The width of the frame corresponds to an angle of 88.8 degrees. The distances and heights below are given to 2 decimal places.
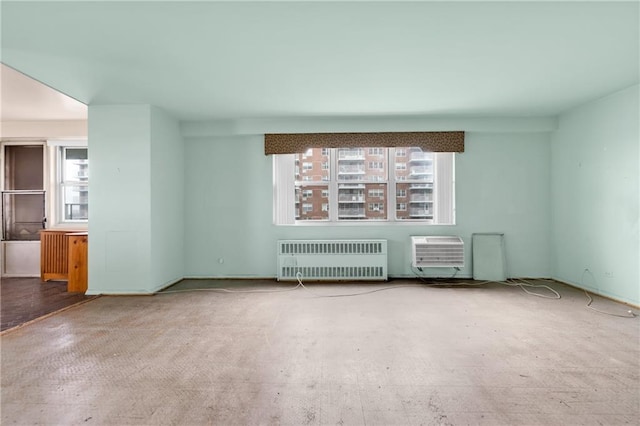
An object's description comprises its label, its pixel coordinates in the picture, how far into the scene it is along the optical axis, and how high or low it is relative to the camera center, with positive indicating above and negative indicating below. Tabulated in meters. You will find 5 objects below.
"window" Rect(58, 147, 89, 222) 5.59 +0.48
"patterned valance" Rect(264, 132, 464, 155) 5.02 +1.10
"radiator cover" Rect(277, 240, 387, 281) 5.00 -0.73
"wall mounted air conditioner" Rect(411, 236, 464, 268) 4.84 -0.63
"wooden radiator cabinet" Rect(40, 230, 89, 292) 5.17 -0.68
